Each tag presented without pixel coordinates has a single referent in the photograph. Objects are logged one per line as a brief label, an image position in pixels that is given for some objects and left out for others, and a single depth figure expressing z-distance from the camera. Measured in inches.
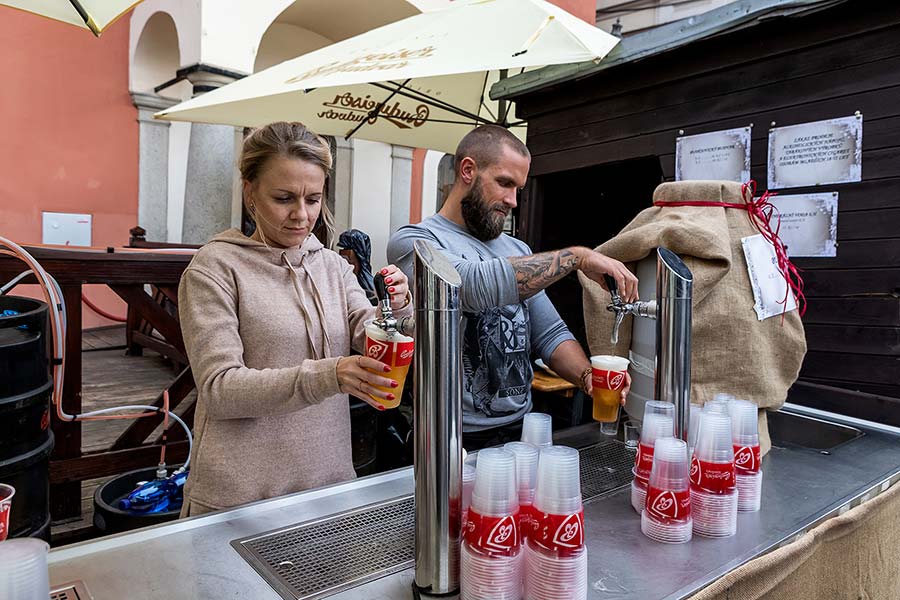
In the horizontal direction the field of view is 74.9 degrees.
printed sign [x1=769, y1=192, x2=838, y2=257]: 97.2
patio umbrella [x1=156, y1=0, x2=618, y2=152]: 98.5
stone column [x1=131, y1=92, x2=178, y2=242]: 326.0
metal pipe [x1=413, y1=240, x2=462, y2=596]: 32.7
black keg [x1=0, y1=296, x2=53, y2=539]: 63.4
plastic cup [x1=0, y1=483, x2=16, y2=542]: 31.0
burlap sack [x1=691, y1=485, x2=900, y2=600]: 38.9
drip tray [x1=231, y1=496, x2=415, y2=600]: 36.6
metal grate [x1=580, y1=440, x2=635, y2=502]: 52.5
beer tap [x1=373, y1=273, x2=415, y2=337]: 38.2
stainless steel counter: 35.7
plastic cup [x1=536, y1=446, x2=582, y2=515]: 31.9
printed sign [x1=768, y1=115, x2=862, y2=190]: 94.0
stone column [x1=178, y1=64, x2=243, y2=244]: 262.5
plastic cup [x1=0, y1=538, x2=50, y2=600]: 24.3
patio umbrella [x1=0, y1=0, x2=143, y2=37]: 82.2
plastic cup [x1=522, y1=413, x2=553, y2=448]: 45.7
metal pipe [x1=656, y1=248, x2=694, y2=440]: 49.4
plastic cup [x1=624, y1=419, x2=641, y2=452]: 63.7
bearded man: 69.9
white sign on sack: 58.8
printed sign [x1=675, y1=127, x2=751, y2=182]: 109.1
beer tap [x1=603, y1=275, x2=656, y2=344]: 53.0
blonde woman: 52.1
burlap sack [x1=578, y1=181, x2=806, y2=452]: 57.1
